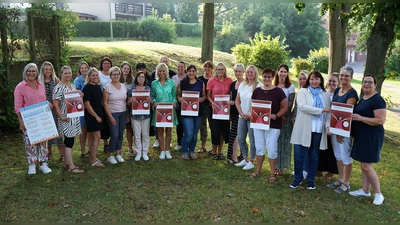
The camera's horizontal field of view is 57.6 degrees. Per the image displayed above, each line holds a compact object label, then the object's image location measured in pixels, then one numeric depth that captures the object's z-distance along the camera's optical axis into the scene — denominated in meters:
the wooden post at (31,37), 9.05
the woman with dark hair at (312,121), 5.62
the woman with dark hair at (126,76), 7.12
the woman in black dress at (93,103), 6.37
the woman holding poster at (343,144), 5.42
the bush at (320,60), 30.70
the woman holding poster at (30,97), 5.94
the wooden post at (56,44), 10.00
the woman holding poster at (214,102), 7.05
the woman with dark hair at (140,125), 6.89
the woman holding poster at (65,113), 6.23
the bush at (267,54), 23.22
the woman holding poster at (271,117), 5.96
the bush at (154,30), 36.22
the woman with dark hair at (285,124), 6.18
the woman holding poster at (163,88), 7.02
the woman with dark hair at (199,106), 7.12
